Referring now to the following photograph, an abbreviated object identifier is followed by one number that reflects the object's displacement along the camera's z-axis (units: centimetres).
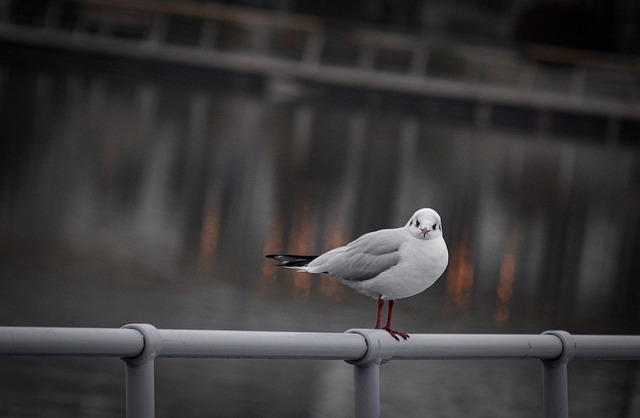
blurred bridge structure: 9112
